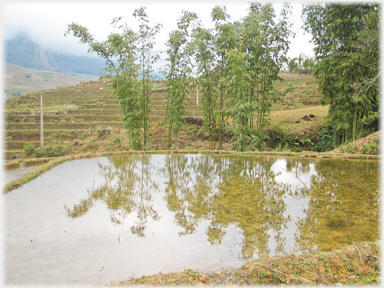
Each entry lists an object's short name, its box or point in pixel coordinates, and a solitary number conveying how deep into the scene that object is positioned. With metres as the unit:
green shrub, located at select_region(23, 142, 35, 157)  13.35
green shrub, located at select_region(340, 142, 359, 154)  6.81
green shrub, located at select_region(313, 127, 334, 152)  9.35
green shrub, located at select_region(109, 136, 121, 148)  8.70
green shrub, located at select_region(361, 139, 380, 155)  6.42
